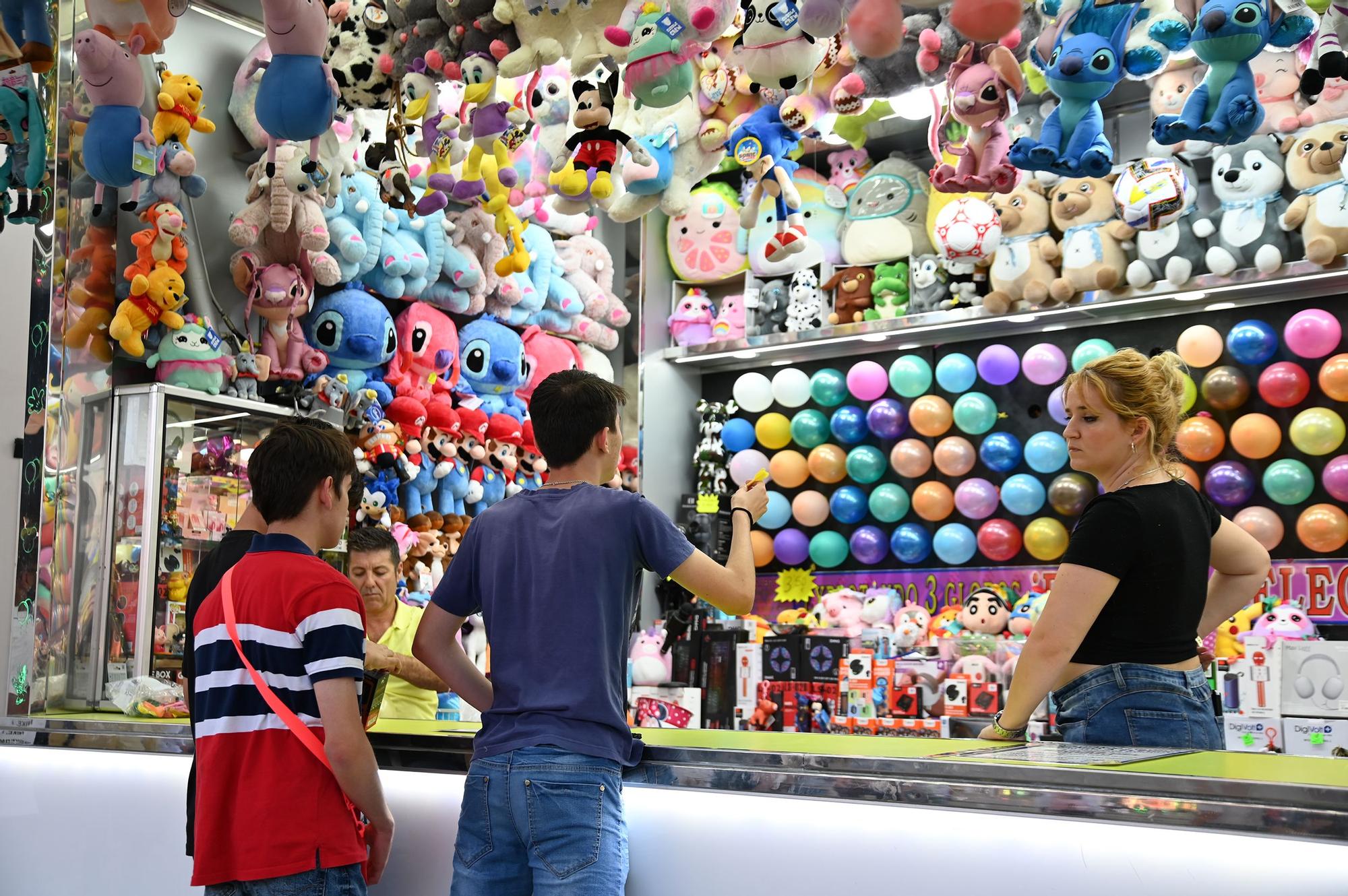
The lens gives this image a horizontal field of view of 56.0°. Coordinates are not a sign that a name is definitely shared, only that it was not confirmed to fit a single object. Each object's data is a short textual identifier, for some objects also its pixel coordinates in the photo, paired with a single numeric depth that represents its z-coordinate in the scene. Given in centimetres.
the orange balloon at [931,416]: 615
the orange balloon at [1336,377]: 499
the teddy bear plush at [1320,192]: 493
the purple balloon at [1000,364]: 595
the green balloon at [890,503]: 628
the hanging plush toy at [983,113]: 309
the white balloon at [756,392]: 673
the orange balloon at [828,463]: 649
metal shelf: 525
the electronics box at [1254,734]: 428
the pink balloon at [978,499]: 600
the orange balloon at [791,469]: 662
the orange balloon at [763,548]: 675
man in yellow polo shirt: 337
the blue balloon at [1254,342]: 523
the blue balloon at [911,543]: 622
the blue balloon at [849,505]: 642
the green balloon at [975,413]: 600
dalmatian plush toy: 654
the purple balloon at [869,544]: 635
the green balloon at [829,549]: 651
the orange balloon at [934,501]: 613
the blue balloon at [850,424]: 643
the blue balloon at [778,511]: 669
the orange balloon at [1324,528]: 509
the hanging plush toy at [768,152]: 355
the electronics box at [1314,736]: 416
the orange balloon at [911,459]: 617
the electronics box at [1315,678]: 423
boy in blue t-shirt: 199
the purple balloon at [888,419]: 630
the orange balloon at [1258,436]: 525
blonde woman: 222
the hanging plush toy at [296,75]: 313
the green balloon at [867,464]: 635
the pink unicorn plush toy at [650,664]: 567
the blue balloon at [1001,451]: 592
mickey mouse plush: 350
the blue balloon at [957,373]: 610
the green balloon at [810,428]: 656
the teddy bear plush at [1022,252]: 571
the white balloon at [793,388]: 658
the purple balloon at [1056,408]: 544
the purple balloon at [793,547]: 665
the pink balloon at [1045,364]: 578
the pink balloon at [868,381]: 635
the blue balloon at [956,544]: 605
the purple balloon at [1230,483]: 532
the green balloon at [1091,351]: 558
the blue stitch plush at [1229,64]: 269
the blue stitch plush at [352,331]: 523
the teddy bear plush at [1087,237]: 552
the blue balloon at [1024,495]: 580
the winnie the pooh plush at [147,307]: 437
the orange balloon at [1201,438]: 534
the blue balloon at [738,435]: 690
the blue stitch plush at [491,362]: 600
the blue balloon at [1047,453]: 575
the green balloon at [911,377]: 622
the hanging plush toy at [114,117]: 341
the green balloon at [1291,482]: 516
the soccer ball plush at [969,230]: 564
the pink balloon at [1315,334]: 511
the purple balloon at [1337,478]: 501
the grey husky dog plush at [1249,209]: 517
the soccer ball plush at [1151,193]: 476
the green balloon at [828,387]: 652
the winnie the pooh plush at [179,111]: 445
